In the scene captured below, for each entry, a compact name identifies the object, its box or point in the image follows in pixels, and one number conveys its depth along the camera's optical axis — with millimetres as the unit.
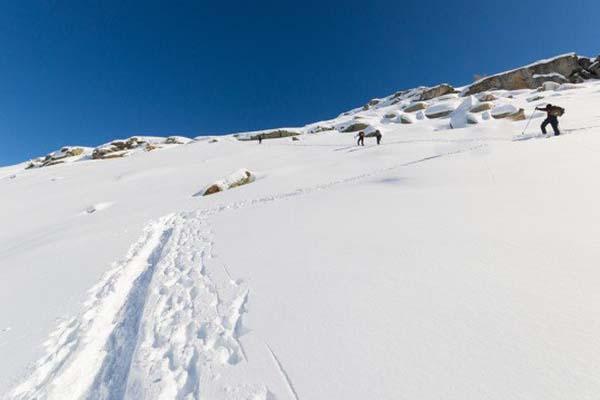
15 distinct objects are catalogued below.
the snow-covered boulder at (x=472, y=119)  28705
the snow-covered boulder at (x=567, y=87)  40888
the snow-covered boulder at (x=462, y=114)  29589
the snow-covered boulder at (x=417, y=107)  51978
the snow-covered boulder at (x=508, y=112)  26020
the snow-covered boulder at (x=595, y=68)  48906
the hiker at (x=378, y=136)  25172
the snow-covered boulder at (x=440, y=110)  42125
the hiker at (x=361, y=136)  26122
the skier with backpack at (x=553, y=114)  13960
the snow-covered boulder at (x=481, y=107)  33250
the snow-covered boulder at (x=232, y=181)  16144
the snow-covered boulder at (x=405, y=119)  43219
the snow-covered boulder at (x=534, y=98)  36581
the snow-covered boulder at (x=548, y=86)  44781
